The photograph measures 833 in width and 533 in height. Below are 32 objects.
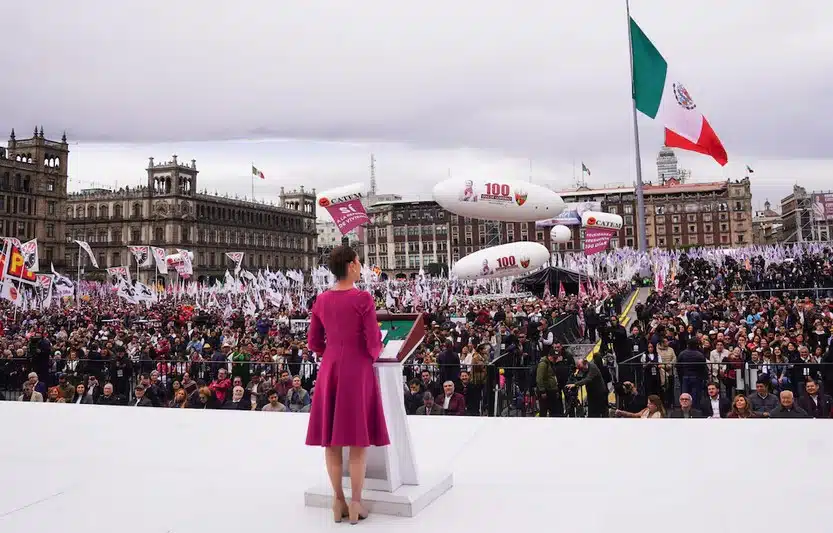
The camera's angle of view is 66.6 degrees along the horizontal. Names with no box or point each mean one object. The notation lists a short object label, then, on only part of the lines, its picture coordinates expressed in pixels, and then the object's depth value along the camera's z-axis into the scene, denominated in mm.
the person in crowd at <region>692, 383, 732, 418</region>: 7239
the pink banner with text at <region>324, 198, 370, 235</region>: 17859
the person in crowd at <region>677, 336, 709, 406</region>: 8242
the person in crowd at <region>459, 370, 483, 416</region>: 8859
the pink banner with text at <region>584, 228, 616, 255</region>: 27453
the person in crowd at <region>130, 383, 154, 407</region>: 8531
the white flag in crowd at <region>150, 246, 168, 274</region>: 40262
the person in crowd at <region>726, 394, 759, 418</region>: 6824
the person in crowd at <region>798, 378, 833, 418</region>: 7139
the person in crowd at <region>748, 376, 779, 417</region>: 6933
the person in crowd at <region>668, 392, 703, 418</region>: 7090
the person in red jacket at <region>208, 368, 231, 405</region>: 8596
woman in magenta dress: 3379
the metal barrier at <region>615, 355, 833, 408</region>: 7984
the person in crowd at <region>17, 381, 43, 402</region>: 8899
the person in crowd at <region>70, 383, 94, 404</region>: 9391
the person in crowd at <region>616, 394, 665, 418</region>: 6938
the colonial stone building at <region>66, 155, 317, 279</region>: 88625
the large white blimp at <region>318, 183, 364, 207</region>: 18141
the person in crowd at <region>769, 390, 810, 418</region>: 6621
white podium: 3566
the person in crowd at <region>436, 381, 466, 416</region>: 7547
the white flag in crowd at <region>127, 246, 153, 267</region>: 44250
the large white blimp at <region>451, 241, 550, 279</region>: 31141
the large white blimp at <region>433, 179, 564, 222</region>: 23031
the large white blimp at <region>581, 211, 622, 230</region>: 34875
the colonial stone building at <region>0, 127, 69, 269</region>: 66562
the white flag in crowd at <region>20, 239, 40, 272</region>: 23047
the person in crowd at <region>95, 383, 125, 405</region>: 9047
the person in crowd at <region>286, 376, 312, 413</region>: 7961
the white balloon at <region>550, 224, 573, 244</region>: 41219
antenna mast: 135488
